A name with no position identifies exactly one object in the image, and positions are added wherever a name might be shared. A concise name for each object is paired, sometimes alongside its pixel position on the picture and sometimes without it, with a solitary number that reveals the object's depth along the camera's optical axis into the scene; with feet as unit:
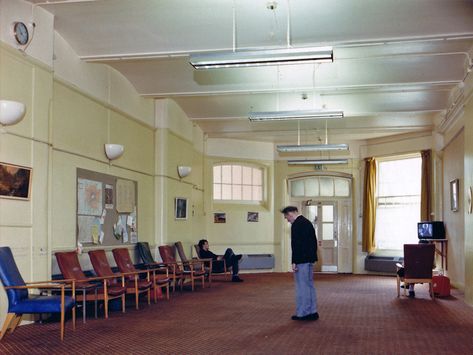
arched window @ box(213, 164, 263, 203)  51.39
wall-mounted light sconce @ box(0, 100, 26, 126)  19.95
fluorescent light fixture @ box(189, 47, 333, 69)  19.79
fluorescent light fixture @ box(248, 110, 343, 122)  31.78
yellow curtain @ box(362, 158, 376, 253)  49.85
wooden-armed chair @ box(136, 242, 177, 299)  32.24
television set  40.27
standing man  22.82
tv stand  40.47
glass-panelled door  52.21
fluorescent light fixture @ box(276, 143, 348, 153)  41.11
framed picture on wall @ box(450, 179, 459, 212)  35.55
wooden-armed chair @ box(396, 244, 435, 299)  31.35
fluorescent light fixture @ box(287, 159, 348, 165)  47.26
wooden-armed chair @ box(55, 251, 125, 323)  23.22
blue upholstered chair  18.79
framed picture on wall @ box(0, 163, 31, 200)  20.62
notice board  27.50
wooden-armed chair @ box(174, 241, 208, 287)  36.11
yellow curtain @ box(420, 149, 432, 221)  45.37
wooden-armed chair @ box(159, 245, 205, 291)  34.94
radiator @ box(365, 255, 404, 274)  48.03
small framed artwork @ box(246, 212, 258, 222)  51.81
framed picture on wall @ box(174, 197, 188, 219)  39.73
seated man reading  42.37
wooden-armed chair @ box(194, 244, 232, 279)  42.34
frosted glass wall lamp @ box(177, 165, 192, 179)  40.09
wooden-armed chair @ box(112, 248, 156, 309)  26.55
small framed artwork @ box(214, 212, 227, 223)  50.49
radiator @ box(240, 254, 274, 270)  51.02
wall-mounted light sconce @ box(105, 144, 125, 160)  29.76
